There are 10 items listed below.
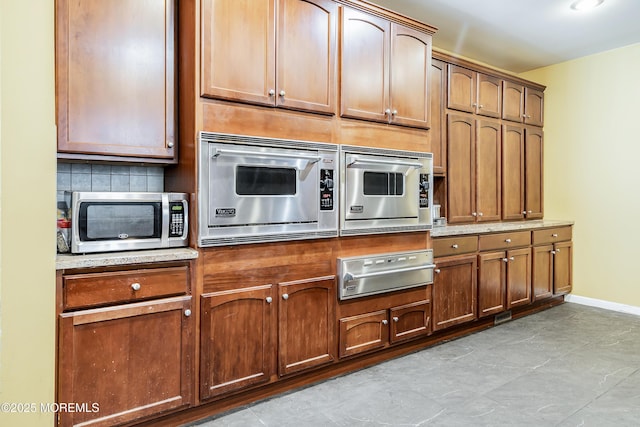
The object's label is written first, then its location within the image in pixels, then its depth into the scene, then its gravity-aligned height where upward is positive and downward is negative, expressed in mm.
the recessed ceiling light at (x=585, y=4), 3066 +1567
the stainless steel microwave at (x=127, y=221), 1846 -43
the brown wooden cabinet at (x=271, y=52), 2064 +859
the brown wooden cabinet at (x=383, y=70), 2537 +926
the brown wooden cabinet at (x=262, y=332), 2072 -652
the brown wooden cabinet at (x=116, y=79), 1870 +633
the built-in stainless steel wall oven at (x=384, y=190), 2535 +145
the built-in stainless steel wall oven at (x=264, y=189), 2040 +121
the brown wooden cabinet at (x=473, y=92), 3596 +1097
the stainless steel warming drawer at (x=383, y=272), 2520 -391
